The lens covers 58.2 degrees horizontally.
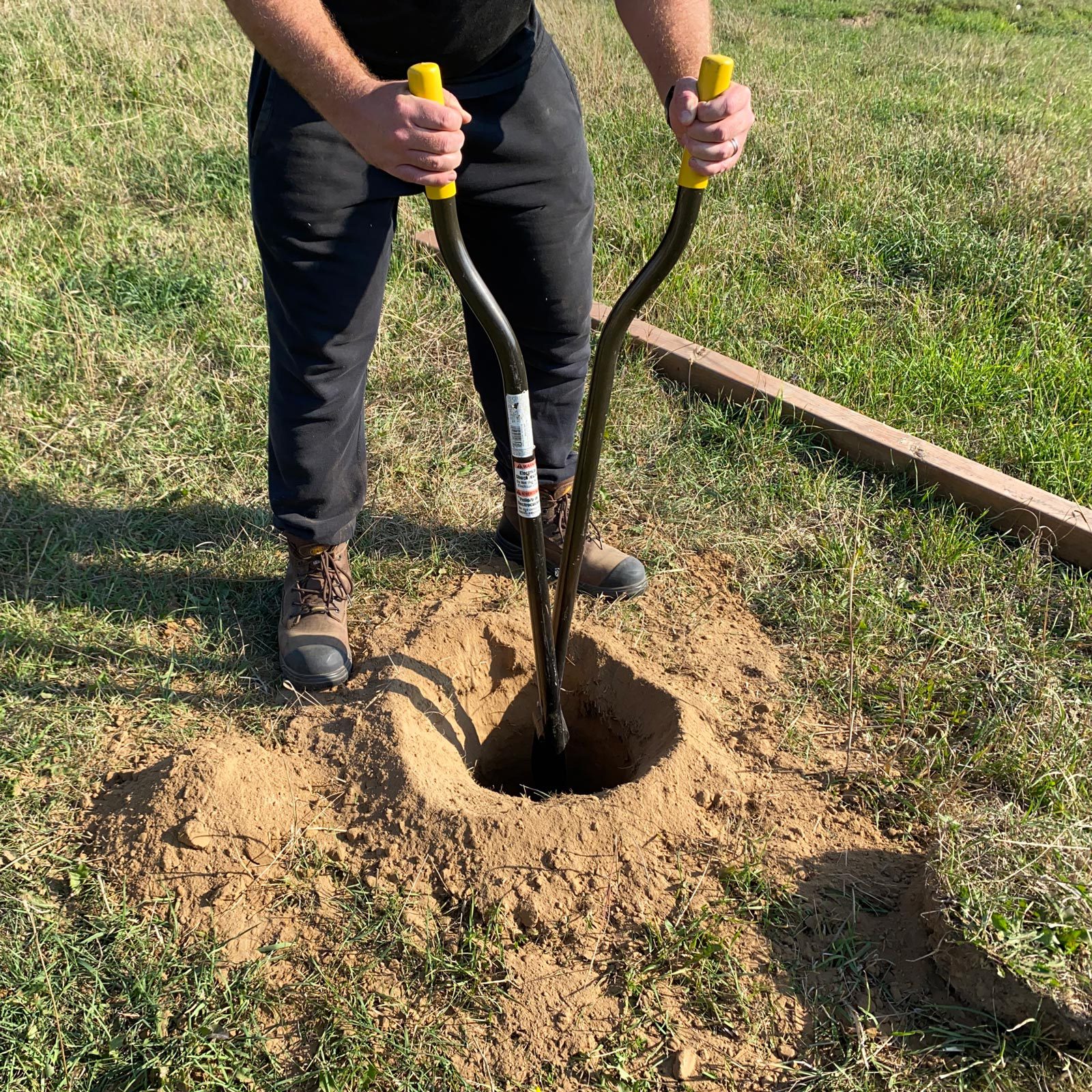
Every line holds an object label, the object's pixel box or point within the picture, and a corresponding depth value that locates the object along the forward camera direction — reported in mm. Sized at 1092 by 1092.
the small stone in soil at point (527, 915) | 1978
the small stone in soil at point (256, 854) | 2098
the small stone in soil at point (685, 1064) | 1786
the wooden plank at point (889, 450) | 2959
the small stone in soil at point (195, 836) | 2068
